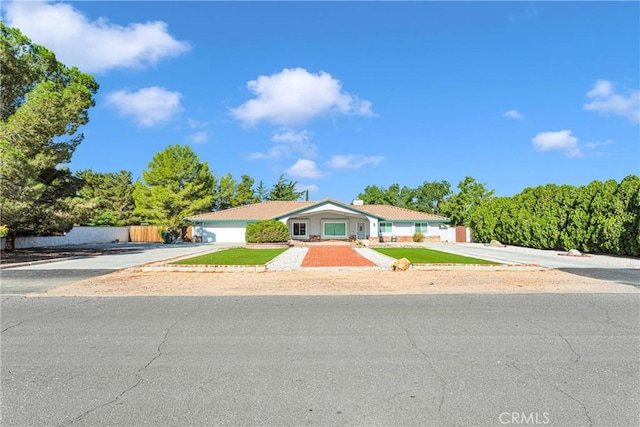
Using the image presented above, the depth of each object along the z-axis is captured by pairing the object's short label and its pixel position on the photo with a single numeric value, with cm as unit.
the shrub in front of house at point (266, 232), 2974
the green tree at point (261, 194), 6042
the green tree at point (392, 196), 5876
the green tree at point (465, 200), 4647
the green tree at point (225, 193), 5481
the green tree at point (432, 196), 5816
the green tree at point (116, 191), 5031
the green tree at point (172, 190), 3909
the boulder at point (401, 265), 1430
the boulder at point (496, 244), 3126
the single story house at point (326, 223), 3566
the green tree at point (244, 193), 5582
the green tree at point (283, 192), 6297
